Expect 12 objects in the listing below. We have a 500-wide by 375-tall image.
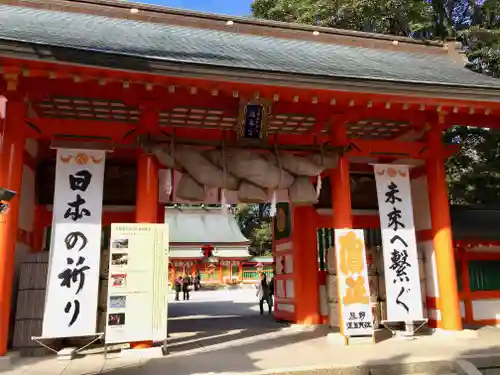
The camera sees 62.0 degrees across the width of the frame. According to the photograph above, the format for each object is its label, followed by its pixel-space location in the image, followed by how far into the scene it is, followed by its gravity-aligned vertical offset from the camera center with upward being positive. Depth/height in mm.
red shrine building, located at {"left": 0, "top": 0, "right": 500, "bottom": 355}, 5926 +2074
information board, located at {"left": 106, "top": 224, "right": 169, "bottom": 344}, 5742 -164
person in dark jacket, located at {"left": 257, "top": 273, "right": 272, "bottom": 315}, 12609 -652
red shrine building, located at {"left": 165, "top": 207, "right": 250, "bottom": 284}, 31125 +1851
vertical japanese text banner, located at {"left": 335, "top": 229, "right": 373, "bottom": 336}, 6660 -218
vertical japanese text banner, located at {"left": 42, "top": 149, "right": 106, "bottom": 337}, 5805 +388
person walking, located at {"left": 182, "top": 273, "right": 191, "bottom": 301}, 19984 -787
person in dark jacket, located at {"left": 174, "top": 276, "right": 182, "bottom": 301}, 19922 -663
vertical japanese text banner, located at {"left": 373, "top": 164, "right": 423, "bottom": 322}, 7164 +429
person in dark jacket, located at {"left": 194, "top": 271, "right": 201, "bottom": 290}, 29448 -734
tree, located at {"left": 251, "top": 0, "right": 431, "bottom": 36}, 17297 +10735
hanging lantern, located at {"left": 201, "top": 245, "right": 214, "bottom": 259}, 31516 +1491
